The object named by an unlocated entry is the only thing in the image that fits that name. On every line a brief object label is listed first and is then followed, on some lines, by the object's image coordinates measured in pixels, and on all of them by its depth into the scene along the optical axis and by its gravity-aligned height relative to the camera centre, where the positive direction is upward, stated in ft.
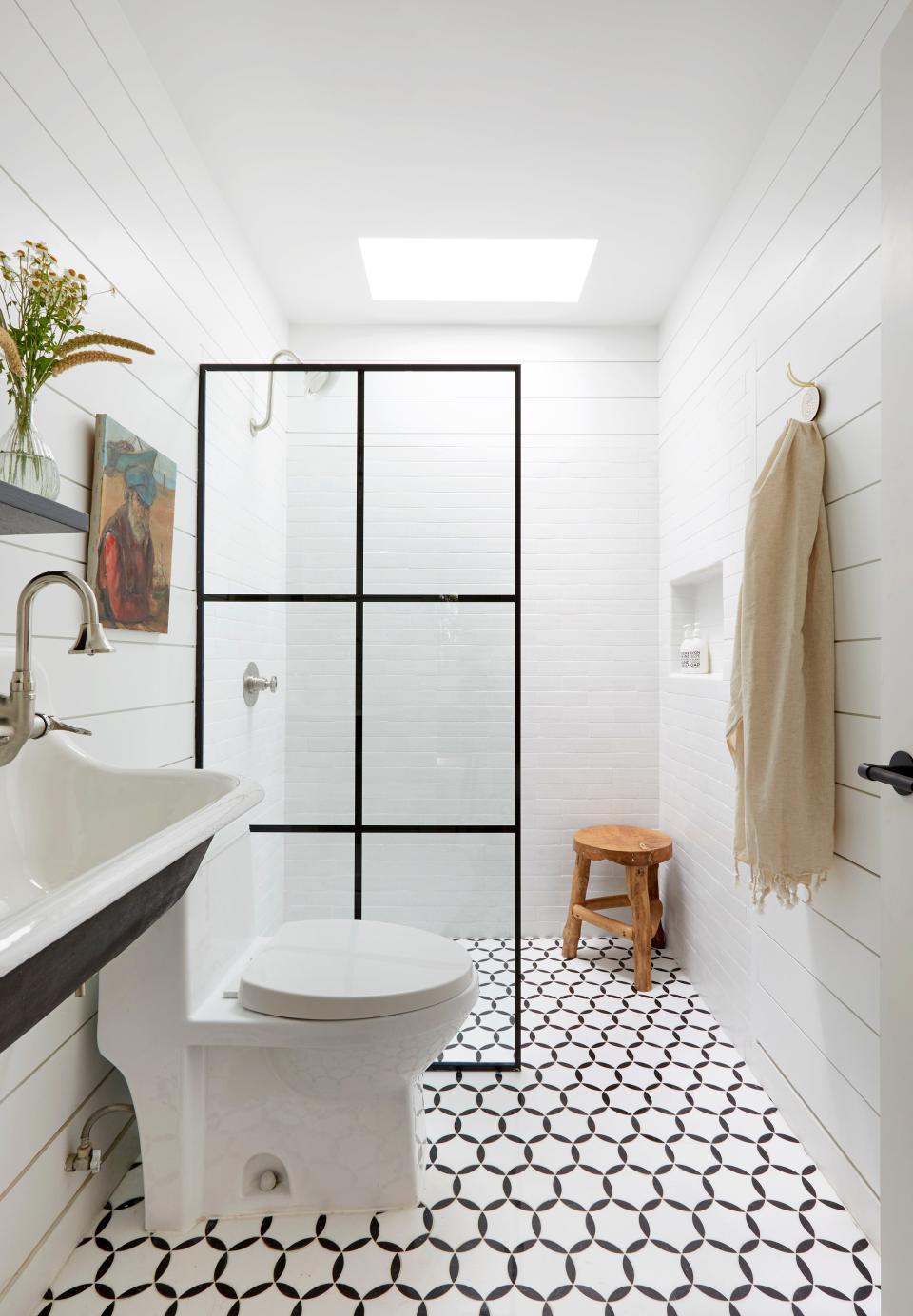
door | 3.60 +0.07
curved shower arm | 6.86 +2.12
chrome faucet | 3.23 -0.11
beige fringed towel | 5.23 -0.15
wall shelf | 2.86 +0.56
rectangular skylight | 8.70 +4.76
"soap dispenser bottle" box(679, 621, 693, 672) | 9.05 +0.10
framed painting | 5.02 +0.89
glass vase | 3.53 +0.92
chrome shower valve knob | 6.82 -0.30
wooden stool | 8.46 -2.74
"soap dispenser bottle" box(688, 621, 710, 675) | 8.87 +0.04
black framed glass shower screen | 6.68 -0.07
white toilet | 4.79 -2.71
